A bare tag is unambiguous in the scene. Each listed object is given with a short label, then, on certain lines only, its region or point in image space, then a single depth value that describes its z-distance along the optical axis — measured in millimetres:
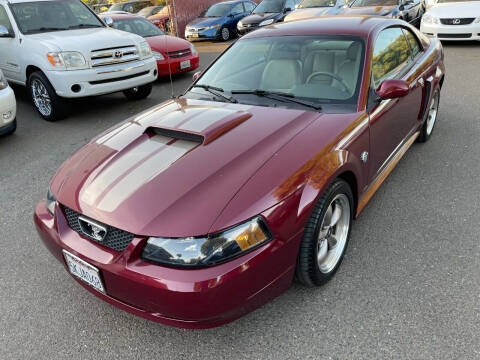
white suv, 5758
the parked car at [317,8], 10242
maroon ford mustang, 1853
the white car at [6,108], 5027
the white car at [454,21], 8938
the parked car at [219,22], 13391
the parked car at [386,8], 8906
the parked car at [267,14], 12203
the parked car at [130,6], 19062
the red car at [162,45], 8203
